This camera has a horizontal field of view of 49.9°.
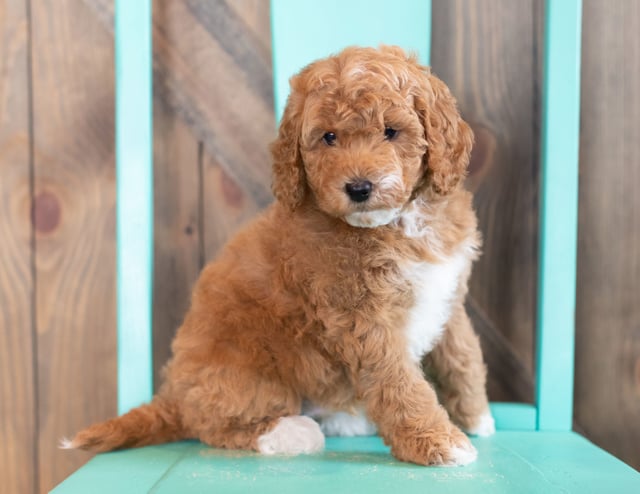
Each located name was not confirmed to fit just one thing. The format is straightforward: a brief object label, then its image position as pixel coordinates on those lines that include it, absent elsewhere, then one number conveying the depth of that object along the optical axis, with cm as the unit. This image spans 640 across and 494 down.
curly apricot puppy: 135
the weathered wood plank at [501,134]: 195
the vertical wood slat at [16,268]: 199
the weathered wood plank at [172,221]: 204
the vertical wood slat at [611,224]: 179
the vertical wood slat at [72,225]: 200
